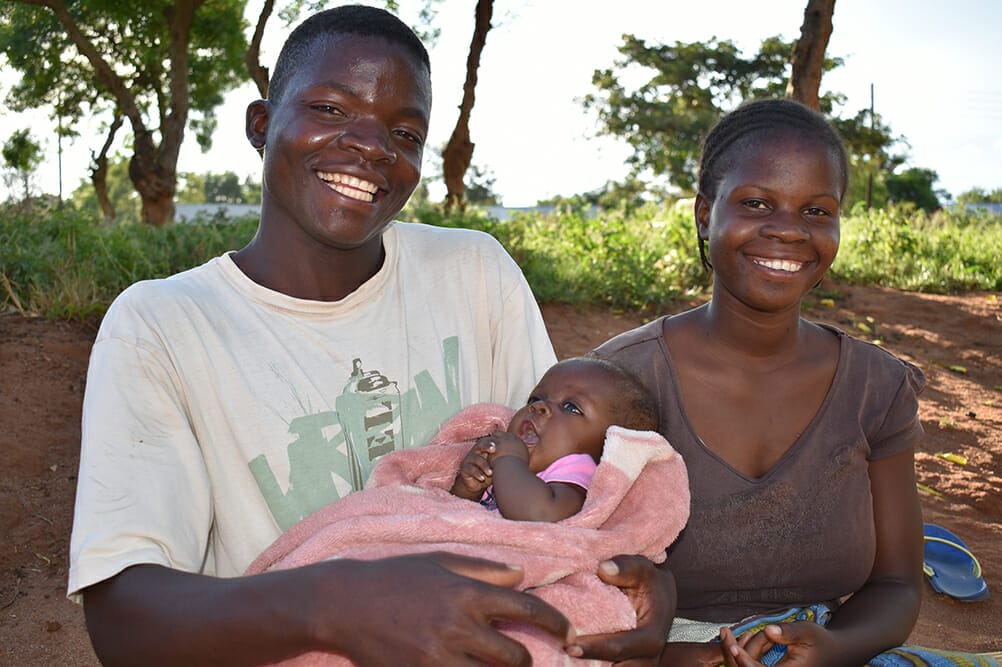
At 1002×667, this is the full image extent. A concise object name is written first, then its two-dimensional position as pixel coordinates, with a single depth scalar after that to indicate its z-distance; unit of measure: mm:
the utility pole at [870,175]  26203
